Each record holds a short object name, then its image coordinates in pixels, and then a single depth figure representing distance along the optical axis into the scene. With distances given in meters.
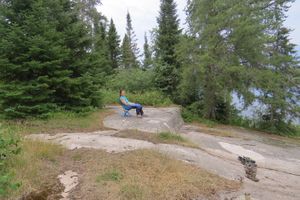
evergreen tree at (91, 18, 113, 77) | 11.55
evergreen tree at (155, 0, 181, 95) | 17.39
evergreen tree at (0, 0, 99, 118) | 8.81
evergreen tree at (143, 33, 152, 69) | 20.17
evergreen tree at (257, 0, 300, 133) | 13.83
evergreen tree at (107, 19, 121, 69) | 31.80
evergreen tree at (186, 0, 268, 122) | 13.21
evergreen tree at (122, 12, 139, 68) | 33.47
